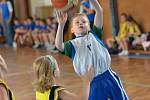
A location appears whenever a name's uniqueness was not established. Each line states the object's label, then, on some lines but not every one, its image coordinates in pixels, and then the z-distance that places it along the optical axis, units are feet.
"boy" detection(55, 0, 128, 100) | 10.40
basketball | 12.50
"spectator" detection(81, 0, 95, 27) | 32.89
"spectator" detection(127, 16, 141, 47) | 31.26
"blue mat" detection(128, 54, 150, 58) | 29.49
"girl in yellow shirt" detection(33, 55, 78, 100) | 9.04
